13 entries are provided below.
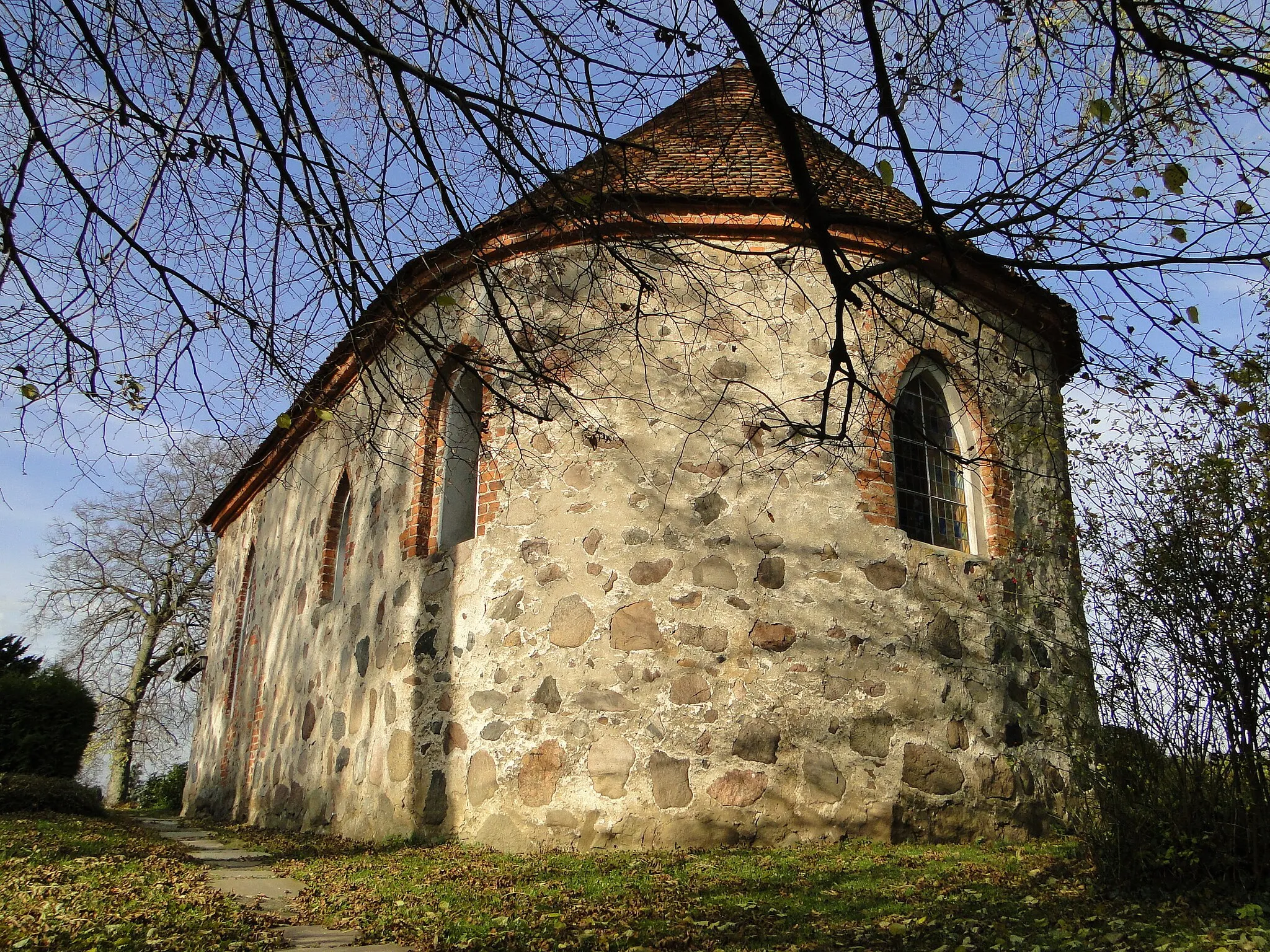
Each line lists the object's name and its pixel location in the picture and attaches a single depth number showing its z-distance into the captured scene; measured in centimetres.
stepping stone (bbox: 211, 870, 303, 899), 566
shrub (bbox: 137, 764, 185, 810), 1997
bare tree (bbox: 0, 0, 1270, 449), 326
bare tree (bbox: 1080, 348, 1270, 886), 479
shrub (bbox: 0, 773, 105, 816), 956
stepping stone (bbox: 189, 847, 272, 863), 736
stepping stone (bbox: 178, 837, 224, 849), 856
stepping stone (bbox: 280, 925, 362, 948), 432
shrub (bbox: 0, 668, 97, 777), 1232
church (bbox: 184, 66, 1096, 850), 667
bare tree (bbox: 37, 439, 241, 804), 2562
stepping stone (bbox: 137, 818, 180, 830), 1162
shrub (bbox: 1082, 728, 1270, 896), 480
